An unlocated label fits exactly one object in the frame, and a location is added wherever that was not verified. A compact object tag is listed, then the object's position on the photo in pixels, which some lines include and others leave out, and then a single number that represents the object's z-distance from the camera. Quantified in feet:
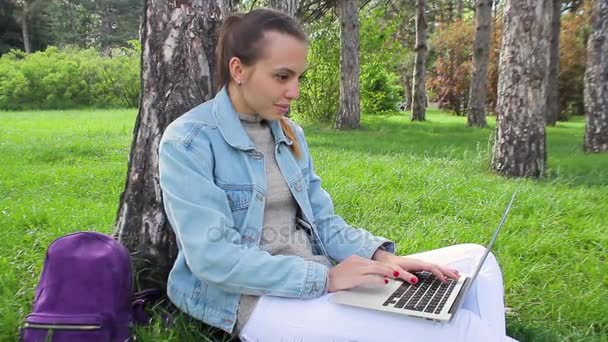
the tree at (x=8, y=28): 112.27
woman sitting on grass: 5.69
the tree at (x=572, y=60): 71.20
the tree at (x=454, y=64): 83.44
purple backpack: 6.06
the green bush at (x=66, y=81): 73.20
